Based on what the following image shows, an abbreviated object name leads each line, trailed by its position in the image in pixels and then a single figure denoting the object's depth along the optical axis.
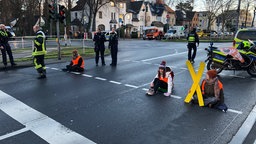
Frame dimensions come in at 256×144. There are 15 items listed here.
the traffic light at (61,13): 14.48
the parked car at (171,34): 45.59
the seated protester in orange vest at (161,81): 7.17
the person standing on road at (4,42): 11.26
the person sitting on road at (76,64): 10.95
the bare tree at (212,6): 52.22
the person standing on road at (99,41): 12.66
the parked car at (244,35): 12.85
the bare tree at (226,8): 52.60
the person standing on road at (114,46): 12.77
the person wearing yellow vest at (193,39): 13.41
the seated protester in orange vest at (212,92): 5.99
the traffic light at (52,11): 14.41
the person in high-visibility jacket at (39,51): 9.18
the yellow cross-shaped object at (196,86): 6.30
